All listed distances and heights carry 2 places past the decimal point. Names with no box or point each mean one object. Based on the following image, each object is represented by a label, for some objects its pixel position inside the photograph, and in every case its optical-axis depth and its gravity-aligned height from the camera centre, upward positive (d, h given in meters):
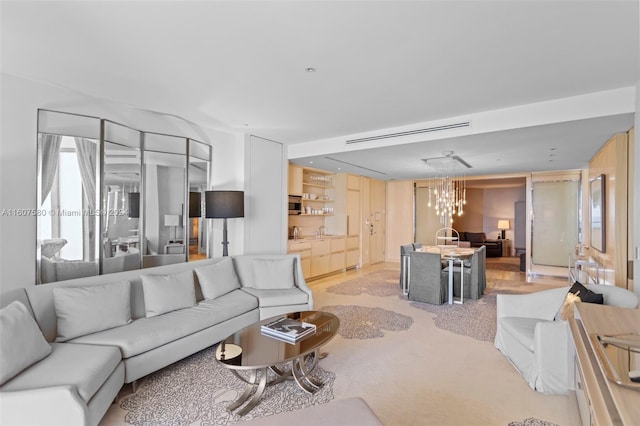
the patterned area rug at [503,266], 8.38 -1.36
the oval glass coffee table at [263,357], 2.29 -1.02
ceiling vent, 4.10 +1.16
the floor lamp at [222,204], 4.29 +0.13
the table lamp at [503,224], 11.01 -0.27
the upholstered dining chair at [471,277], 5.33 -1.02
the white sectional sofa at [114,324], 1.88 -0.97
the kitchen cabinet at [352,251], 7.83 -0.89
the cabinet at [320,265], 6.71 -1.06
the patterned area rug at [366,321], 3.77 -1.36
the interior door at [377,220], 8.83 -0.14
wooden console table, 0.96 -0.56
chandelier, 5.83 +1.00
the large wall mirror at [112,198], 3.19 +0.18
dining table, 5.11 -0.68
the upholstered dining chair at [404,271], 5.79 -1.00
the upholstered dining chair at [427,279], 5.04 -1.00
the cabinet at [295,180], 6.53 +0.71
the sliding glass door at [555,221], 7.06 -0.10
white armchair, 2.52 -1.01
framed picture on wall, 4.30 +0.04
